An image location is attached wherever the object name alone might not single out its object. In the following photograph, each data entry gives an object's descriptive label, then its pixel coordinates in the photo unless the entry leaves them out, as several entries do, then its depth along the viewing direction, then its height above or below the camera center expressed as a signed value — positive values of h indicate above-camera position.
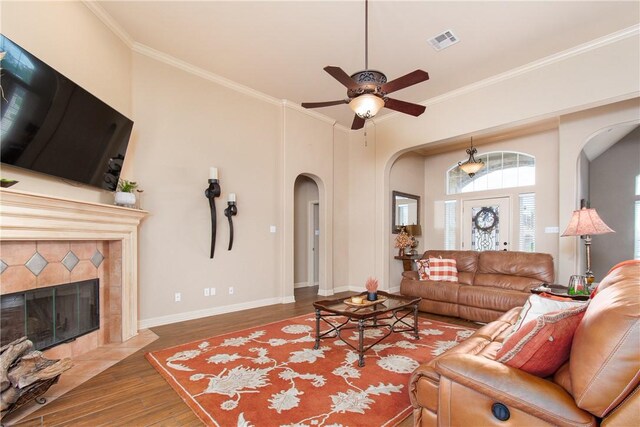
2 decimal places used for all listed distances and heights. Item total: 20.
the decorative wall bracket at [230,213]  4.48 +0.06
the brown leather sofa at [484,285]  3.91 -0.96
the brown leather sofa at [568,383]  1.04 -0.69
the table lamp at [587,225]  3.32 -0.10
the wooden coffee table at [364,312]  2.66 -0.93
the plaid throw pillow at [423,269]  4.69 -0.82
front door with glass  6.40 -0.16
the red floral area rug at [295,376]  1.97 -1.30
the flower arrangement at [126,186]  3.38 +0.35
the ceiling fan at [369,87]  2.67 +1.20
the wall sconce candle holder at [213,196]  4.25 +0.29
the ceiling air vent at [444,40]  3.50 +2.11
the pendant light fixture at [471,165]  5.90 +1.02
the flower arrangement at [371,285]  3.23 -0.73
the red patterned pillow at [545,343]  1.32 -0.56
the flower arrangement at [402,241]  6.20 -0.50
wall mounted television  2.11 +0.78
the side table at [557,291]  2.73 -0.82
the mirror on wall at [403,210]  6.37 +0.15
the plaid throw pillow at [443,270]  4.55 -0.81
